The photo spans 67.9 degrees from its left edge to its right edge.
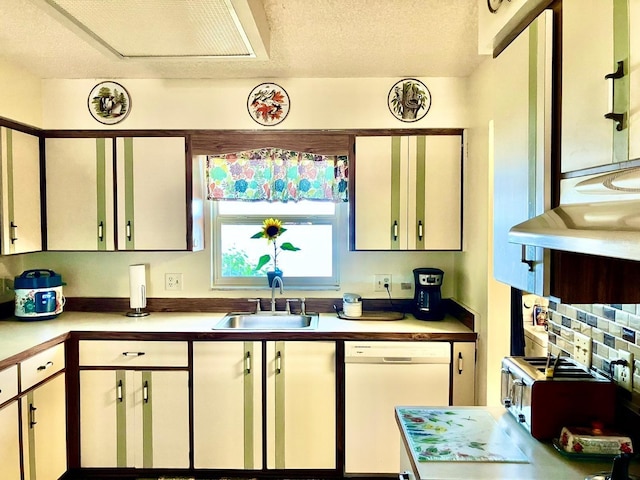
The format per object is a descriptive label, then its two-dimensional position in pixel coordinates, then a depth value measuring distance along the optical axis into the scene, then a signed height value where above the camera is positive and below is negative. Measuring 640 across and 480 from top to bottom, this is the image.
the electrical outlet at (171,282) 3.25 -0.34
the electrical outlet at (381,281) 3.22 -0.34
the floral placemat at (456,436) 1.40 -0.66
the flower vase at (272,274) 3.14 -0.28
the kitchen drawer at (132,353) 2.70 -0.69
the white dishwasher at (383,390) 2.67 -0.90
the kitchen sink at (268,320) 3.08 -0.57
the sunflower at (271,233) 3.08 -0.01
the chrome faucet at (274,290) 3.10 -0.38
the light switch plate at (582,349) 1.65 -0.42
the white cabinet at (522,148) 1.34 +0.26
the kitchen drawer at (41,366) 2.31 -0.68
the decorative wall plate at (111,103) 2.96 +0.81
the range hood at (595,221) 0.78 +0.02
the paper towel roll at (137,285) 3.04 -0.34
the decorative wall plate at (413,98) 2.93 +0.82
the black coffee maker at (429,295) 2.95 -0.40
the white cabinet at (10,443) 2.18 -0.98
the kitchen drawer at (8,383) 2.14 -0.69
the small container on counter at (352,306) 3.02 -0.47
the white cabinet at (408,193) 2.90 +0.24
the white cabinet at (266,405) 2.70 -0.99
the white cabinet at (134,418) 2.71 -1.06
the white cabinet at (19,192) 2.63 +0.24
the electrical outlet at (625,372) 1.44 -0.44
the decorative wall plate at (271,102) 2.96 +0.81
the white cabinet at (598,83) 1.00 +0.34
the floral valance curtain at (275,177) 3.07 +0.36
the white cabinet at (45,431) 2.36 -1.04
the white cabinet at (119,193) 2.94 +0.25
